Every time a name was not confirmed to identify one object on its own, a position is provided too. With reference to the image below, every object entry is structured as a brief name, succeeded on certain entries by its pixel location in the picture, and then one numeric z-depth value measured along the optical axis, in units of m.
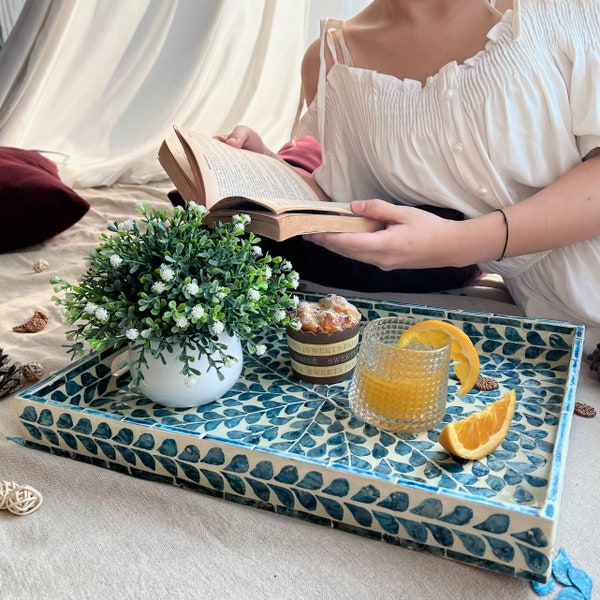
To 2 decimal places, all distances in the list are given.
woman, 0.89
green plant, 0.66
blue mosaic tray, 0.53
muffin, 0.77
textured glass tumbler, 0.67
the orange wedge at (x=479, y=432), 0.62
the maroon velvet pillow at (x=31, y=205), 1.41
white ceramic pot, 0.70
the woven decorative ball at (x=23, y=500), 0.63
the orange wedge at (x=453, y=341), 0.73
